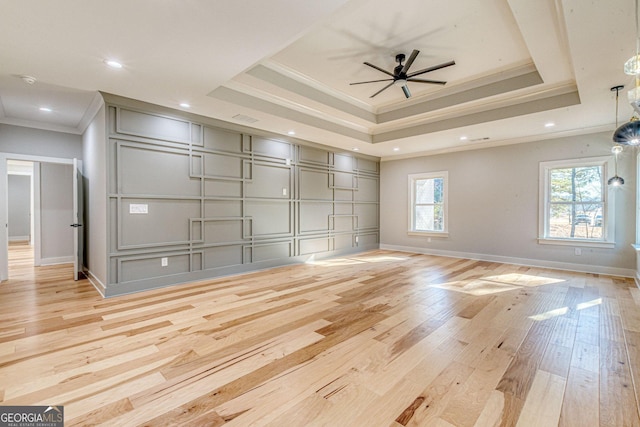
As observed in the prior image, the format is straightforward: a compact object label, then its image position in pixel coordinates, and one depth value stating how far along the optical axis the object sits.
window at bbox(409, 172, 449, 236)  6.88
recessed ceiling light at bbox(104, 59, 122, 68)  2.81
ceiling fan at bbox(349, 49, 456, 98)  3.34
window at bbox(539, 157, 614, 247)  4.95
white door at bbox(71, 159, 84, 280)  4.40
